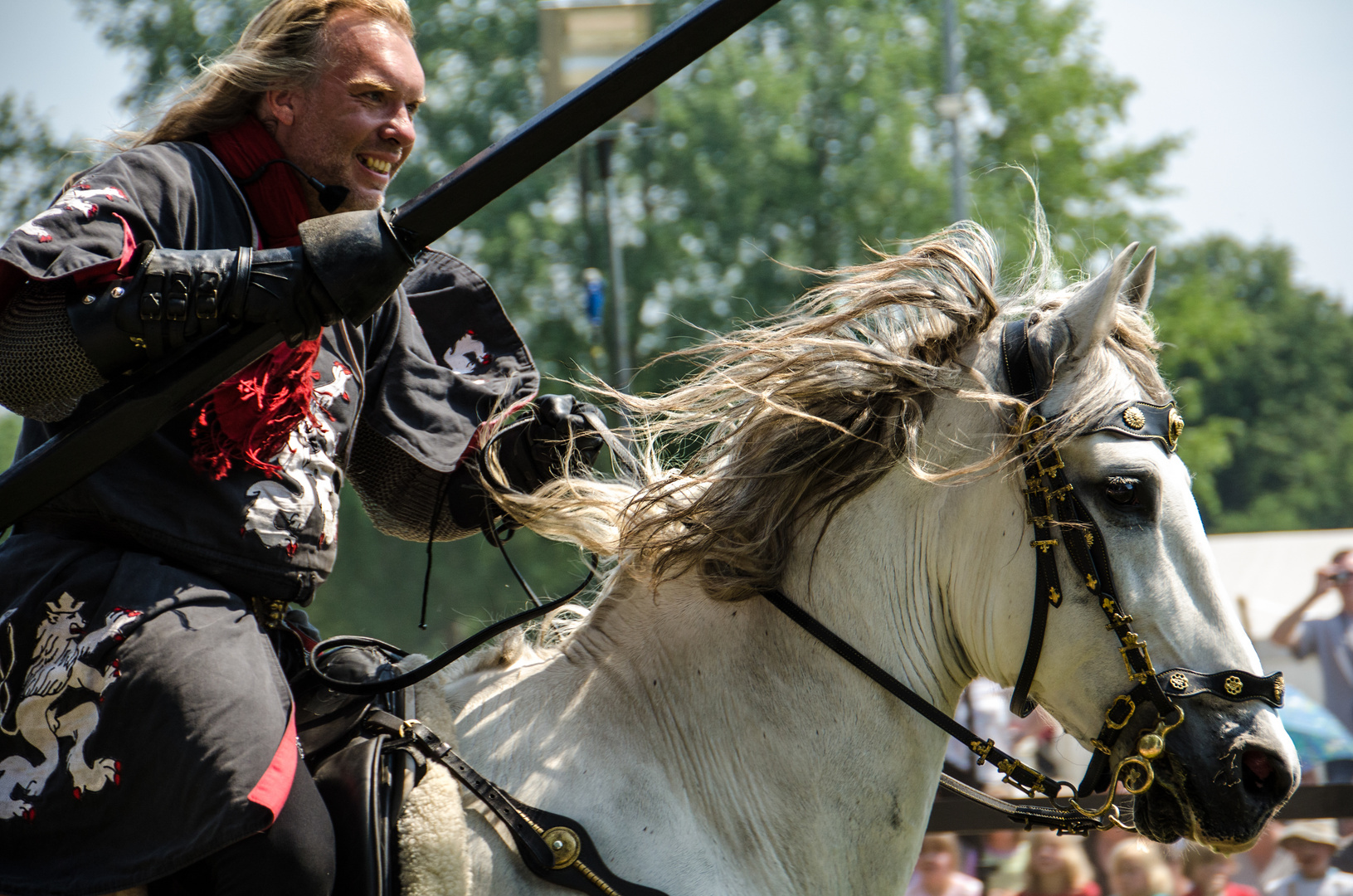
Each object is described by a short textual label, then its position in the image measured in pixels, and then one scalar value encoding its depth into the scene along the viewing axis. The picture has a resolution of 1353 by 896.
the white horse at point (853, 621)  5.85
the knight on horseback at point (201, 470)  5.73
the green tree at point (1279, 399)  72.91
